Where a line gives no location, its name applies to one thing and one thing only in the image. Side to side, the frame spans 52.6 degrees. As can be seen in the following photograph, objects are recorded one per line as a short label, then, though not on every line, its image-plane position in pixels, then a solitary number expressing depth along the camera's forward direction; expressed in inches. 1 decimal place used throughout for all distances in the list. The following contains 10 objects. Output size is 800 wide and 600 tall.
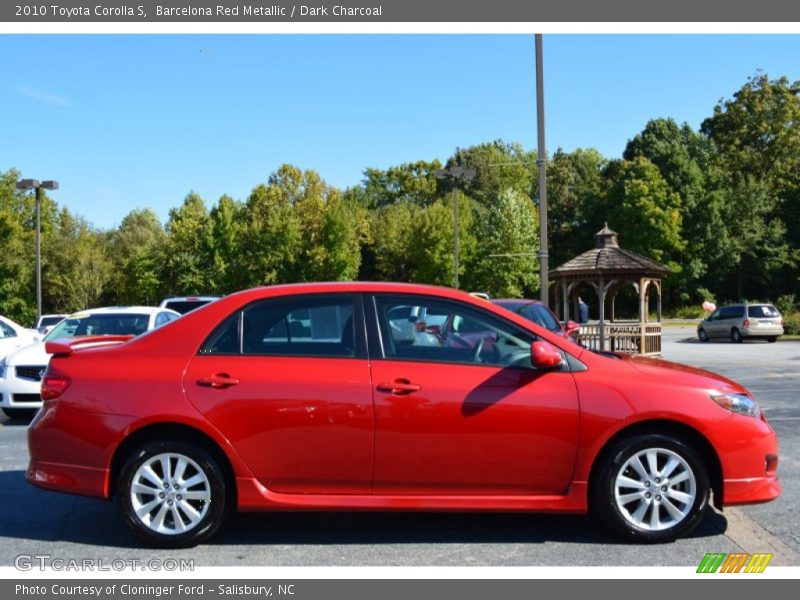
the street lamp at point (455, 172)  1108.6
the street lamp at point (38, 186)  1227.9
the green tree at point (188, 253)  2363.4
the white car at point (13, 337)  594.9
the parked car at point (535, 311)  501.4
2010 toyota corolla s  199.5
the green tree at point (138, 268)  2481.5
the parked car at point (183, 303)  599.8
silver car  1251.2
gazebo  804.6
